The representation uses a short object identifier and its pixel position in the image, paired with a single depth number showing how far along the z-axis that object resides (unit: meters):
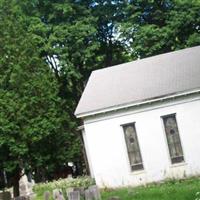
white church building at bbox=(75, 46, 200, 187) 29.55
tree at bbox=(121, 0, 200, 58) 45.68
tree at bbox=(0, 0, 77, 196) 38.19
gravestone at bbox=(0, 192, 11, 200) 30.56
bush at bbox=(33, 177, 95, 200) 32.38
